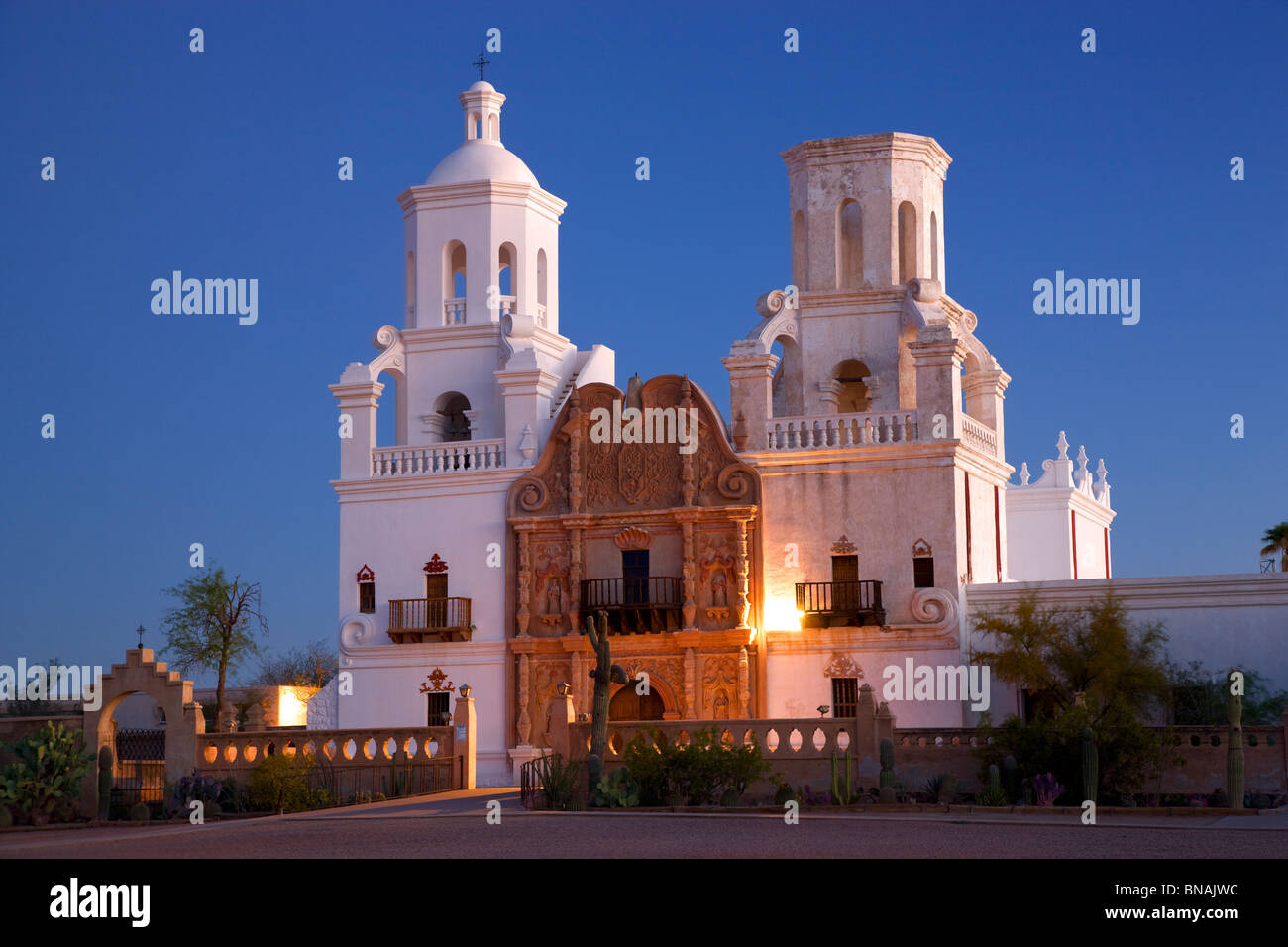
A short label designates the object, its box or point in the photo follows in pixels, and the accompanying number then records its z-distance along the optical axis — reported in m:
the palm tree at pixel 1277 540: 45.44
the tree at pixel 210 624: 51.72
